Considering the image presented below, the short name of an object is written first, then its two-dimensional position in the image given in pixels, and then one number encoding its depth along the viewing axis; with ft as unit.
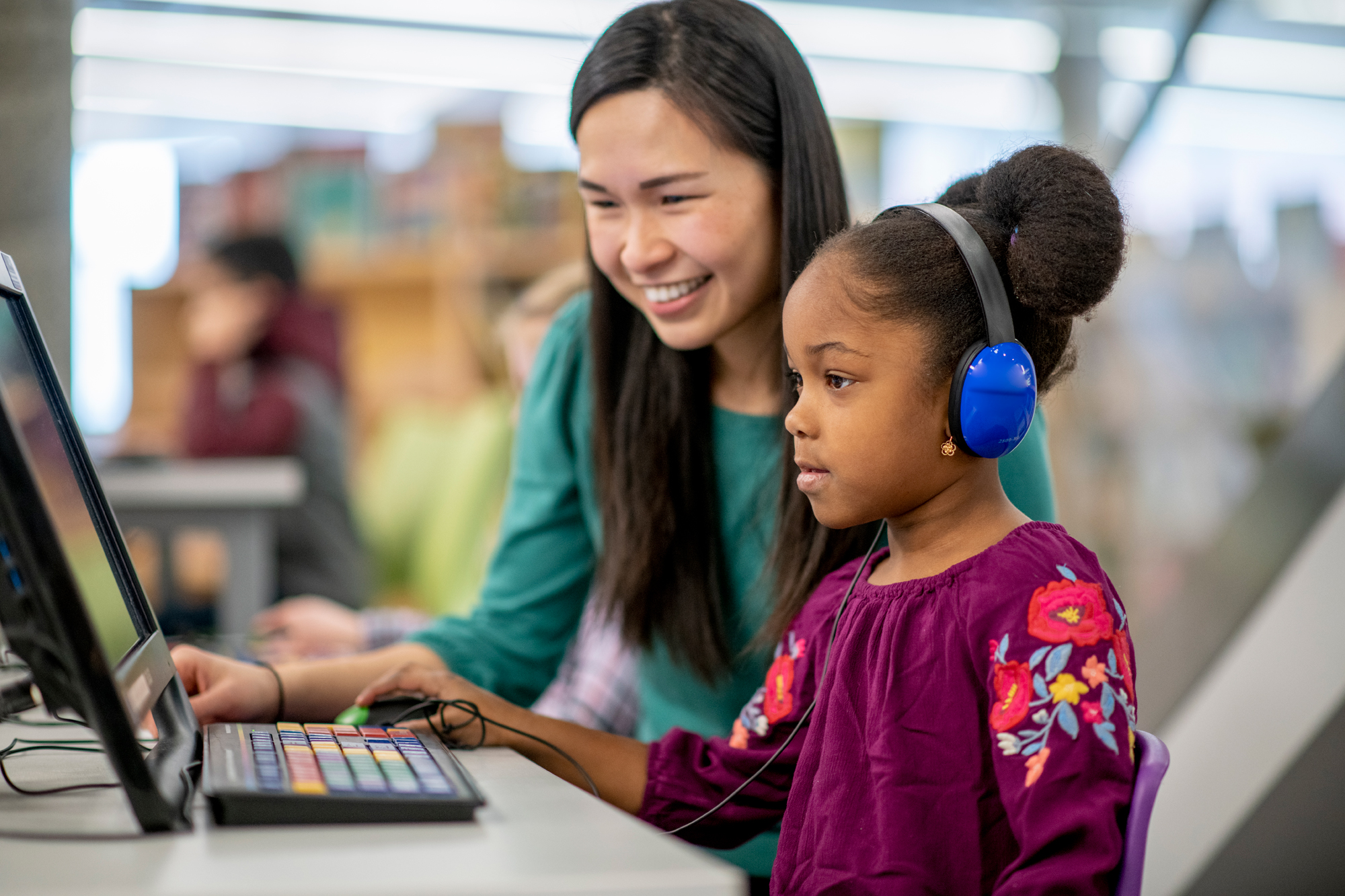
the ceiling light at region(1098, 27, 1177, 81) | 13.33
